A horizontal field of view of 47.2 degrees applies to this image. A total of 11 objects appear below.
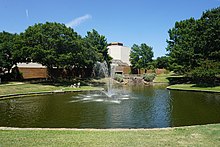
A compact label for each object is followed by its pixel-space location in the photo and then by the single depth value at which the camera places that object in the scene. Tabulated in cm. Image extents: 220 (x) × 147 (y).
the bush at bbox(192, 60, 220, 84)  3061
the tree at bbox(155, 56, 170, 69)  6480
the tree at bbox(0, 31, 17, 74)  3328
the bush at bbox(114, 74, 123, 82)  4807
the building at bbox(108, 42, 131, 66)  8006
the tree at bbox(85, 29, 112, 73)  5668
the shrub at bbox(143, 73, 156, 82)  4875
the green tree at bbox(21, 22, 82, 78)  3169
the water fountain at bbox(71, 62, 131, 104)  2070
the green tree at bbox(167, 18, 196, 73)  3616
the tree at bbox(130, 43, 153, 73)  6719
